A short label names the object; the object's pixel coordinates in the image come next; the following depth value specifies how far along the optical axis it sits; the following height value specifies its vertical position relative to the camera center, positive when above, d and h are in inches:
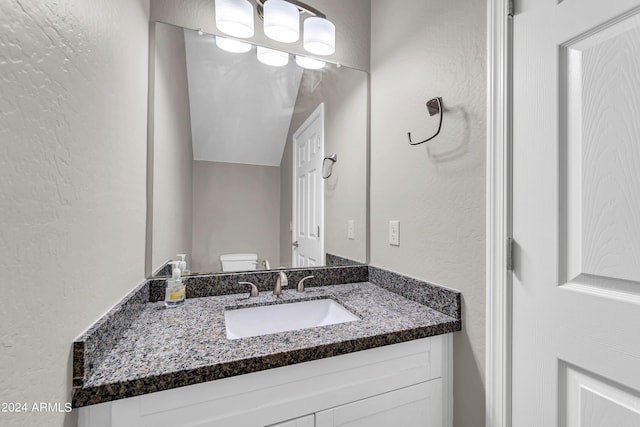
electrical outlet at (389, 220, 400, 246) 48.8 -3.0
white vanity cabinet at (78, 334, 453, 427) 24.6 -18.4
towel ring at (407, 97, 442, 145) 39.8 +15.7
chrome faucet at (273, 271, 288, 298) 46.9 -11.5
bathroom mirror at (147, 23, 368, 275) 45.8 +10.8
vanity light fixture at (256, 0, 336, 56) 47.9 +33.8
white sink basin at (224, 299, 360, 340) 41.5 -15.9
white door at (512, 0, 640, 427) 23.0 +0.4
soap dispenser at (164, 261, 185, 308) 40.8 -11.1
